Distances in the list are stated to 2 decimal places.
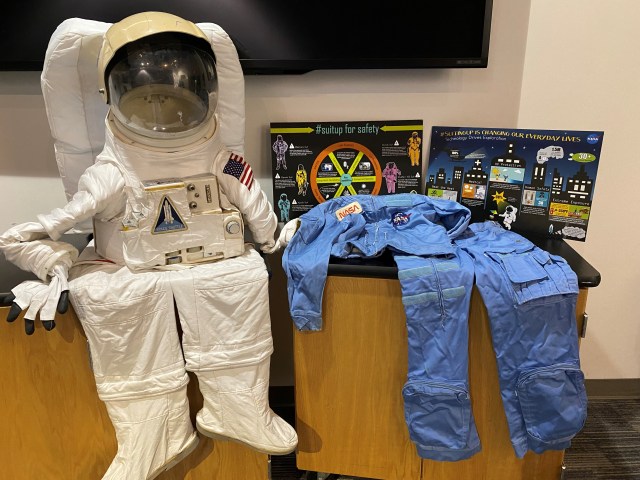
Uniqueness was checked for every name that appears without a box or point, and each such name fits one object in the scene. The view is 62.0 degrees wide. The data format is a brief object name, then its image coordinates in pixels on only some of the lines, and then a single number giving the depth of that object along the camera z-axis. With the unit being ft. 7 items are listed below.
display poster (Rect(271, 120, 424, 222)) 4.90
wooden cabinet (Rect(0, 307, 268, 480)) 3.86
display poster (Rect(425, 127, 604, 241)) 4.47
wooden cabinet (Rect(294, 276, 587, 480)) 4.03
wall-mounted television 4.36
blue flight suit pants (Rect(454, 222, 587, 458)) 3.75
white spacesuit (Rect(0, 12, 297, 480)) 3.62
